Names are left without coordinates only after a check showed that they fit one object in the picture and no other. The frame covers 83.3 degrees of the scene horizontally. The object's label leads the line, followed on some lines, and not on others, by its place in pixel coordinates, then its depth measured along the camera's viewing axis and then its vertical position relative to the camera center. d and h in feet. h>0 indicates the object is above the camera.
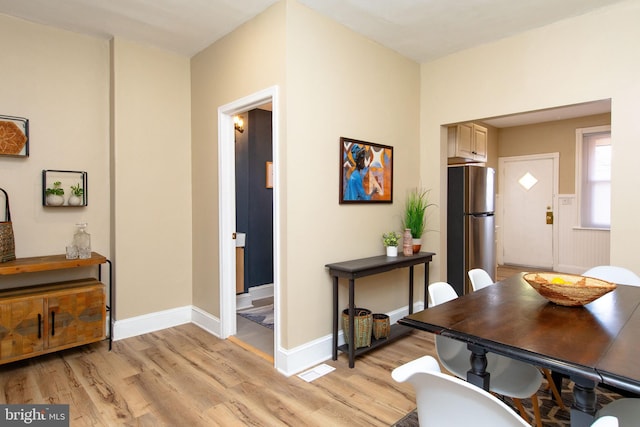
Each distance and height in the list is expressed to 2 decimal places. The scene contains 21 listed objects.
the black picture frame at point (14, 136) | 9.36 +1.85
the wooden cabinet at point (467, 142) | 13.93 +2.64
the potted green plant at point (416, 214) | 11.78 -0.26
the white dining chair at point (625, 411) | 4.37 -2.58
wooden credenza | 8.38 -2.65
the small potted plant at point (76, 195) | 10.27 +0.32
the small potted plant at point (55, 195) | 9.94 +0.31
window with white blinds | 18.61 +1.65
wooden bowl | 5.35 -1.26
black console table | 8.98 -1.71
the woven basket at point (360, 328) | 9.42 -3.20
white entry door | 20.61 -0.04
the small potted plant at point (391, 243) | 10.90 -1.12
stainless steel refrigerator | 13.07 -0.64
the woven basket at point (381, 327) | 10.10 -3.42
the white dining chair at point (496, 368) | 5.39 -2.64
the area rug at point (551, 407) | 6.67 -3.98
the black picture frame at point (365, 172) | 10.05 +1.03
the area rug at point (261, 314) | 12.41 -3.99
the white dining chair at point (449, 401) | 3.06 -1.75
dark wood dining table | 3.81 -1.63
